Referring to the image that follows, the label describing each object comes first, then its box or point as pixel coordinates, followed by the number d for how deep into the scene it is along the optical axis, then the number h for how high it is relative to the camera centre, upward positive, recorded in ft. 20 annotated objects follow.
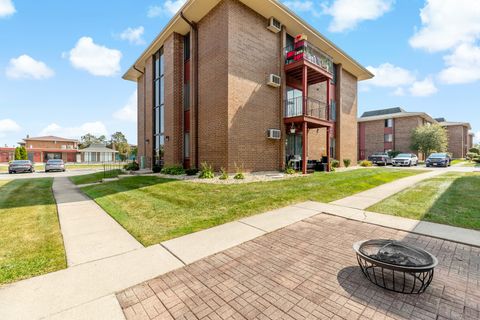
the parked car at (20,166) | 76.84 -3.36
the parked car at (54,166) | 83.92 -3.60
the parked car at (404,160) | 85.25 -2.22
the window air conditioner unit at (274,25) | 42.96 +26.29
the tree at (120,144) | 193.10 +13.15
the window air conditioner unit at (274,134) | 43.04 +4.29
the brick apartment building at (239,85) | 39.19 +14.82
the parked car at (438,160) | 77.96 -2.12
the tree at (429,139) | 108.99 +7.75
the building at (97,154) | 196.03 +2.20
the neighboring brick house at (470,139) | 198.79 +14.75
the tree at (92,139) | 310.06 +25.42
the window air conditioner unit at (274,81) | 42.98 +15.08
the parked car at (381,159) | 92.34 -1.95
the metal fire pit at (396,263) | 8.38 -4.44
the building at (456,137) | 160.15 +12.79
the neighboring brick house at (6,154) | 175.83 +2.42
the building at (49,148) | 176.76 +7.39
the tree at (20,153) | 130.00 +2.33
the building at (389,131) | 124.16 +14.43
